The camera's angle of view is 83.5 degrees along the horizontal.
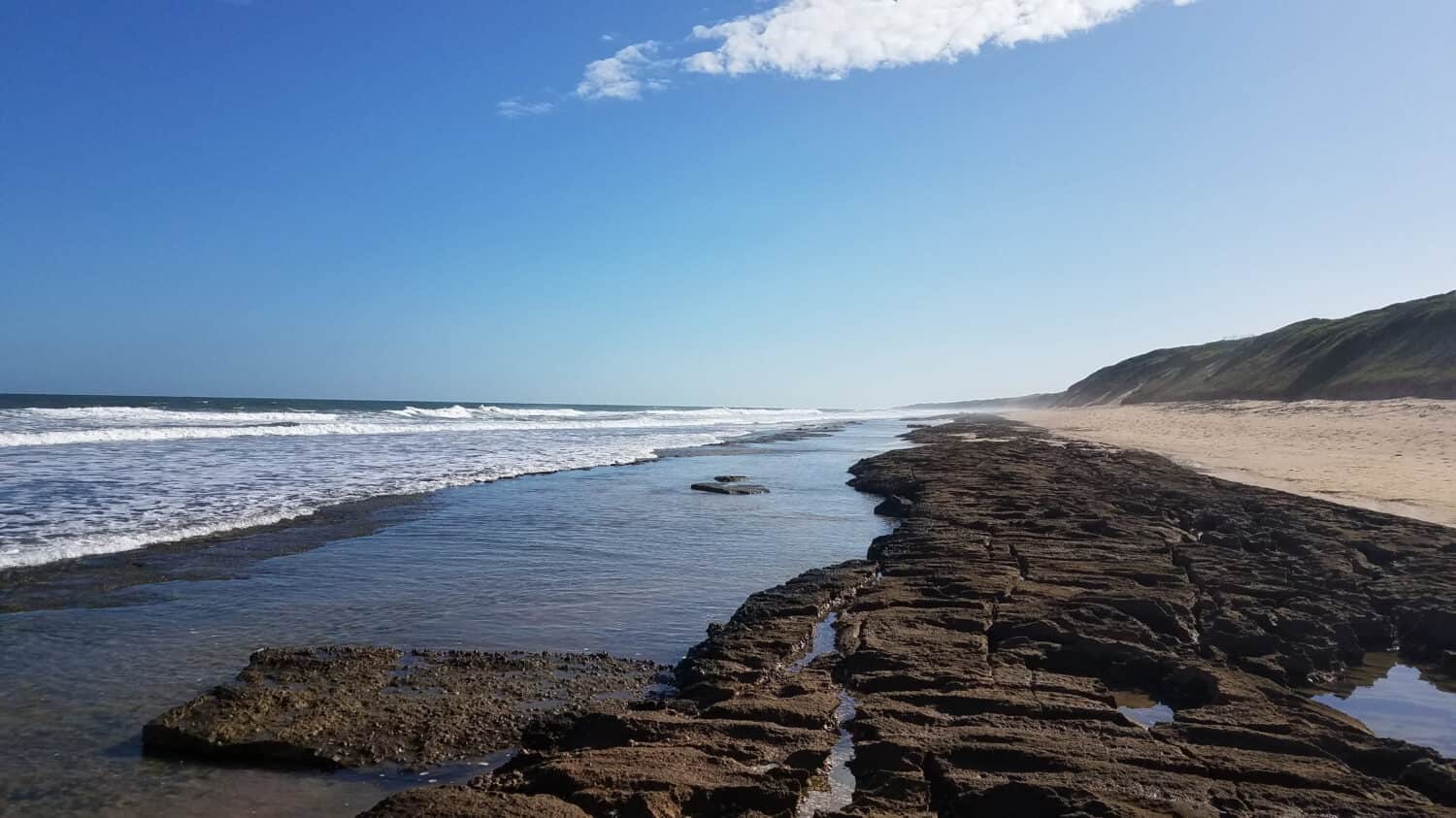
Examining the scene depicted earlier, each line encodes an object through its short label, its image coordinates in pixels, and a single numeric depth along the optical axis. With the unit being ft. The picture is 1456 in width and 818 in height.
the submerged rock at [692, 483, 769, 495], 58.34
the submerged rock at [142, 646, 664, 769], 15.35
